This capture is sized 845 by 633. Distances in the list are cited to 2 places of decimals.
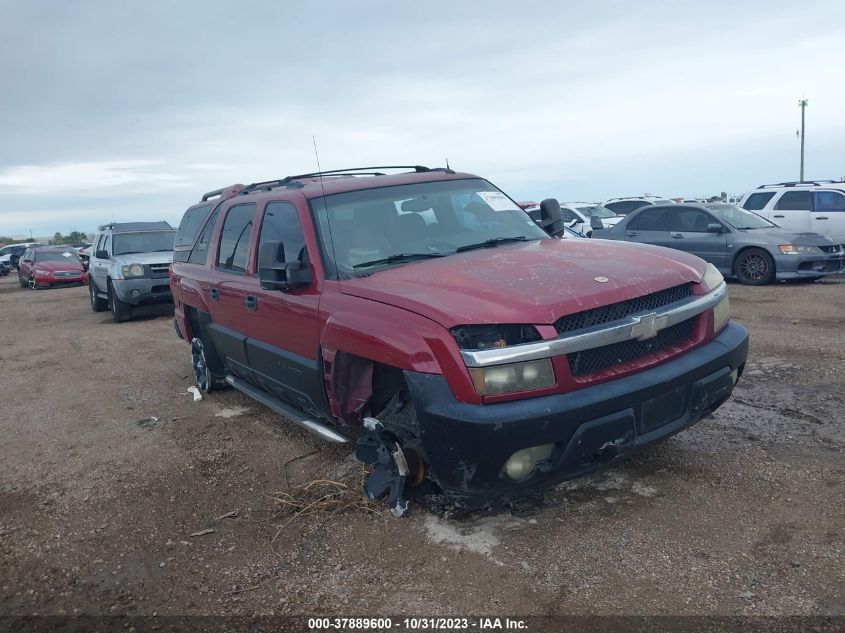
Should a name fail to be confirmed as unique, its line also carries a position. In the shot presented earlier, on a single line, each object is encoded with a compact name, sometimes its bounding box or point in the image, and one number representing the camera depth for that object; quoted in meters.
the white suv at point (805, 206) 14.36
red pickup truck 3.12
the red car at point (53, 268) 22.75
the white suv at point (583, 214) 19.97
